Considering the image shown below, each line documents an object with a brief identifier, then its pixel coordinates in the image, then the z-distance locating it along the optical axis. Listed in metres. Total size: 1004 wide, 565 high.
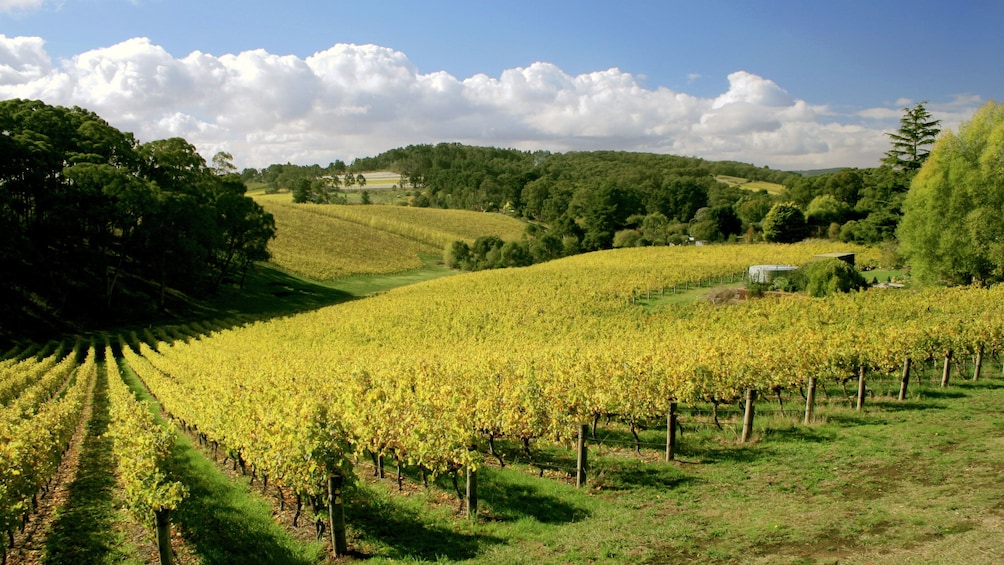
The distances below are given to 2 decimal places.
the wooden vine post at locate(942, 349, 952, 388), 19.78
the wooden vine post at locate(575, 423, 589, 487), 12.59
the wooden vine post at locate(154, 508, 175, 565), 9.55
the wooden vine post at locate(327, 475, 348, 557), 10.16
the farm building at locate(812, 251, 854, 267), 46.78
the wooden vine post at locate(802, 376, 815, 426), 16.23
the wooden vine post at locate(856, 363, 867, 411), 17.23
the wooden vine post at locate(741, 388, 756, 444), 14.77
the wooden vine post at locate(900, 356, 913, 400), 18.08
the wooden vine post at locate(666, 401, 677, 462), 13.75
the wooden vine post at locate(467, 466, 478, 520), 11.20
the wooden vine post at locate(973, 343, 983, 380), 20.58
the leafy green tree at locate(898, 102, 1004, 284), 37.59
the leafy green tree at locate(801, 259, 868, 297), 35.28
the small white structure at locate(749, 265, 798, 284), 42.19
